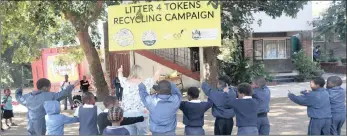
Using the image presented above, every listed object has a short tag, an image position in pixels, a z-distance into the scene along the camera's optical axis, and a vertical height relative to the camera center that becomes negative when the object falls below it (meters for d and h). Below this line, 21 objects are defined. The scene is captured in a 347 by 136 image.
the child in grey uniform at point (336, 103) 6.50 -0.88
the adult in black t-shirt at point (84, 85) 14.23 -1.06
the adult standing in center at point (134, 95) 6.01 -0.62
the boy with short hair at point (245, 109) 5.50 -0.81
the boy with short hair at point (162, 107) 5.36 -0.73
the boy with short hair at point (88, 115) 5.43 -0.81
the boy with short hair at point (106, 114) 5.24 -0.79
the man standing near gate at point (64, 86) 13.50 -1.25
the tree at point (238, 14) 12.39 +1.21
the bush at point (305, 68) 20.61 -0.94
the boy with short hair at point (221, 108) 5.81 -0.84
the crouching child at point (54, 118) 5.65 -0.89
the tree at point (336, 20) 11.16 +0.90
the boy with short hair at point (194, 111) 5.62 -0.83
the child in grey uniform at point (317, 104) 6.20 -0.85
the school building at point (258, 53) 18.98 -0.01
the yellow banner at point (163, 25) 8.88 +0.65
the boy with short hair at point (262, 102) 6.42 -0.83
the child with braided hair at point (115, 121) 4.69 -0.79
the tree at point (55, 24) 12.05 +1.06
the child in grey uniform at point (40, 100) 6.01 -0.66
